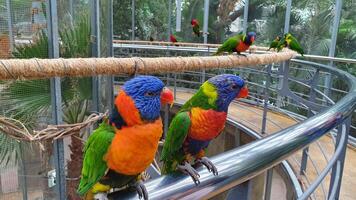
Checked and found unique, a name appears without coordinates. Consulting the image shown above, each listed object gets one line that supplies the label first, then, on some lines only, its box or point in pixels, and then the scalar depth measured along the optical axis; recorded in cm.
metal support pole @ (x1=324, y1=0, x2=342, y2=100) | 410
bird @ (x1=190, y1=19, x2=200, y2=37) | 529
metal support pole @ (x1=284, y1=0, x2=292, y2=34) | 466
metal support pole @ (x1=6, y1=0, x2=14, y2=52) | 147
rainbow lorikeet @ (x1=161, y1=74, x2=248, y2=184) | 83
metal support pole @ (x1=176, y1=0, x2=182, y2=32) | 356
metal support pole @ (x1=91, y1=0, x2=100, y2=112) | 154
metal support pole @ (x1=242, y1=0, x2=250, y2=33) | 529
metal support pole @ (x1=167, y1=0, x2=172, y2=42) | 639
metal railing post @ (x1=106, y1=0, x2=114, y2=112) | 166
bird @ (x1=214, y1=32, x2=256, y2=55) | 227
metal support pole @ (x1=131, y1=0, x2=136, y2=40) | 689
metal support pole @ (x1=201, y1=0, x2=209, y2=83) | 566
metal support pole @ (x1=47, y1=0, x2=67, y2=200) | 126
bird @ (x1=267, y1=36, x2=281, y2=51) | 342
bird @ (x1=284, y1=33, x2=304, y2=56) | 321
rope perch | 81
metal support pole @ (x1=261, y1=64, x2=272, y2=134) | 266
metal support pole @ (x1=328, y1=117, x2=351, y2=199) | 80
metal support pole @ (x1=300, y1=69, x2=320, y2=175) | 203
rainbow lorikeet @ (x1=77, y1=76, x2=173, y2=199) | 59
